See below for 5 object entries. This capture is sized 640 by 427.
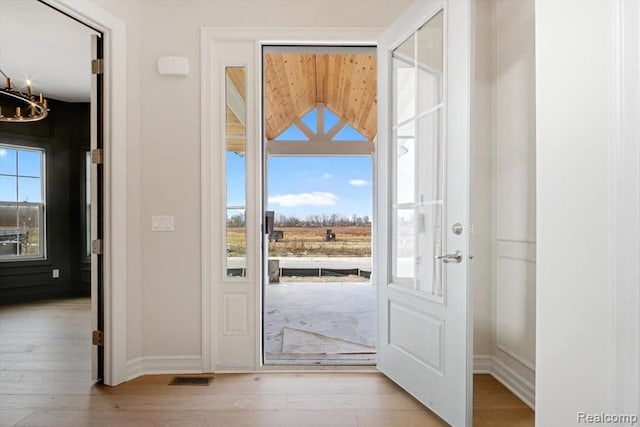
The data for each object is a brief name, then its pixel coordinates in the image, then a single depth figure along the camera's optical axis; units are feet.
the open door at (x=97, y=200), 8.12
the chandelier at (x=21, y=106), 11.15
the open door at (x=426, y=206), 6.08
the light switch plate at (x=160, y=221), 8.70
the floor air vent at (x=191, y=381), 8.13
